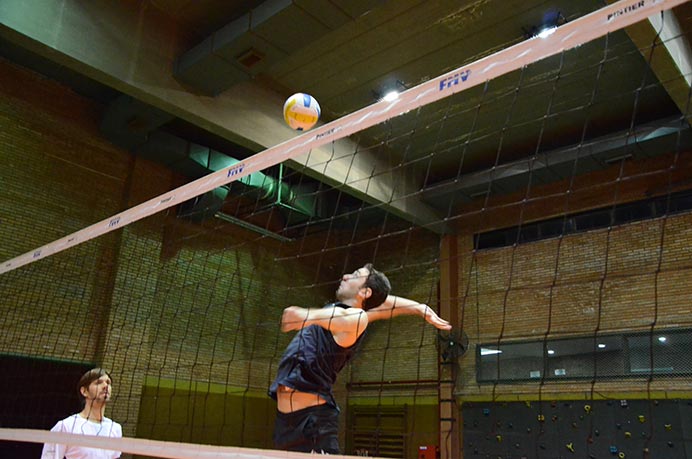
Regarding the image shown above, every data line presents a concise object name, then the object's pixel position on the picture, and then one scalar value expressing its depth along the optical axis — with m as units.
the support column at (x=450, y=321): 11.21
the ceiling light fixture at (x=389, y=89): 8.89
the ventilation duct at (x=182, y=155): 9.55
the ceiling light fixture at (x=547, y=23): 7.49
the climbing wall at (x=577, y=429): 8.80
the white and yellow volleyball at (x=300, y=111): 6.08
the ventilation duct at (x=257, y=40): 6.85
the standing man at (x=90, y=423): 3.98
